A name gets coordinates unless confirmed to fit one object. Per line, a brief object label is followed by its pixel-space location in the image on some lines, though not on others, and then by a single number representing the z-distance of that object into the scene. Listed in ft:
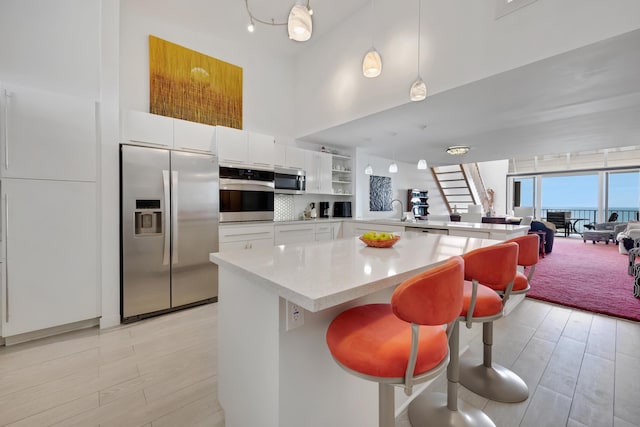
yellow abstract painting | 10.95
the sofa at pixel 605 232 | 24.64
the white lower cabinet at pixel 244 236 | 10.78
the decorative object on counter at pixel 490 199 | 33.32
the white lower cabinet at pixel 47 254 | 7.03
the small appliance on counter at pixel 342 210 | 16.75
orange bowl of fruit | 5.75
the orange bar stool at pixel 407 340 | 2.59
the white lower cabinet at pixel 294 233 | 12.70
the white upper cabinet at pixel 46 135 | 6.97
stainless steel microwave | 13.62
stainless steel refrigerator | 8.58
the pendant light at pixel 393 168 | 14.88
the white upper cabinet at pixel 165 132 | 8.96
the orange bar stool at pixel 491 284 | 4.10
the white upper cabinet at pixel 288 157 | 13.50
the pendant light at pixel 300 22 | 4.47
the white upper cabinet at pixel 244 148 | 10.84
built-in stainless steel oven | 10.93
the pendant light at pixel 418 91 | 6.99
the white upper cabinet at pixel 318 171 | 14.85
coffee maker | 16.76
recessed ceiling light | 15.29
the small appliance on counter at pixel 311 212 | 15.74
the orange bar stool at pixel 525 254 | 5.47
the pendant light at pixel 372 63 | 6.41
